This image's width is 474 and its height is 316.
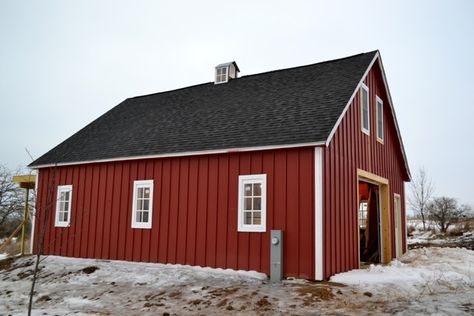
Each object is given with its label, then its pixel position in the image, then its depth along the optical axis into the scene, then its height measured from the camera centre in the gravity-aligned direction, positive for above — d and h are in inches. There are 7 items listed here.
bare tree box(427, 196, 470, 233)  1178.0 +34.0
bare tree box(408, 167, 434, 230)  1347.2 +82.1
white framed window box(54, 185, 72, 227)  571.8 +13.8
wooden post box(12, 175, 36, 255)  627.8 +48.5
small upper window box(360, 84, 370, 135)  509.5 +134.8
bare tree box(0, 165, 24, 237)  1067.3 +49.6
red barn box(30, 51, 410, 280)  402.0 +47.3
